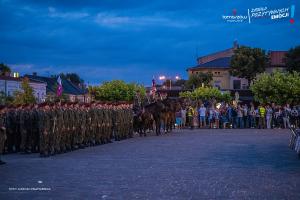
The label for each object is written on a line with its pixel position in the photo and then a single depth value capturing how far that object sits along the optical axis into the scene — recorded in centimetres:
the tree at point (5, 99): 3834
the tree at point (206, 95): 5256
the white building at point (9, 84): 6450
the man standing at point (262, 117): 3841
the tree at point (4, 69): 7343
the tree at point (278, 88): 4562
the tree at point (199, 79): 8112
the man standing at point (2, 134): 1646
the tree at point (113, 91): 5091
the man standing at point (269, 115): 3800
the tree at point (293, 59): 7241
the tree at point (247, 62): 7398
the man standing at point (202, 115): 3917
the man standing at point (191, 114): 3866
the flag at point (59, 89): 2824
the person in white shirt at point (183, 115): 3930
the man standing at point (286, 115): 3711
